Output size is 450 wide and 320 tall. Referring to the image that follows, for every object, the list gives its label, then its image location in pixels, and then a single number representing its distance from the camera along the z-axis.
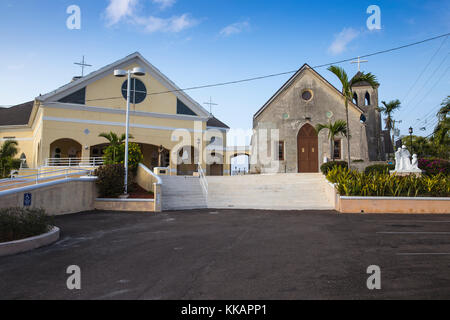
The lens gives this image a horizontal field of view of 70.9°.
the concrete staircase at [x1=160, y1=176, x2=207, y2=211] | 15.86
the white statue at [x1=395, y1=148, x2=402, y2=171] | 17.14
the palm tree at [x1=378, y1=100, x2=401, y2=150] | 34.91
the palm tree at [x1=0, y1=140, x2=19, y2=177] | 28.20
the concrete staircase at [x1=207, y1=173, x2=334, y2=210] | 15.34
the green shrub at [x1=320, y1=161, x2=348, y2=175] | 19.50
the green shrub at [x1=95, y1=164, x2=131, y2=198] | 15.58
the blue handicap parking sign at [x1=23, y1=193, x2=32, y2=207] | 11.90
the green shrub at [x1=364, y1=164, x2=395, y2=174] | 19.02
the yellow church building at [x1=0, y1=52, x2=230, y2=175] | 24.31
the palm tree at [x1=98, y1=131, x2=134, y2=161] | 19.77
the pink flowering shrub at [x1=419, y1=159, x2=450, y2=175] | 17.83
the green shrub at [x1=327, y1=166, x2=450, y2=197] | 13.66
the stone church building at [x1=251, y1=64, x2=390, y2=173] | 25.98
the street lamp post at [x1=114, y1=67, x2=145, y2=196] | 14.61
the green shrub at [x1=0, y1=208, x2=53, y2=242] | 7.34
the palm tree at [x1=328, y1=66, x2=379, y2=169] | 18.48
